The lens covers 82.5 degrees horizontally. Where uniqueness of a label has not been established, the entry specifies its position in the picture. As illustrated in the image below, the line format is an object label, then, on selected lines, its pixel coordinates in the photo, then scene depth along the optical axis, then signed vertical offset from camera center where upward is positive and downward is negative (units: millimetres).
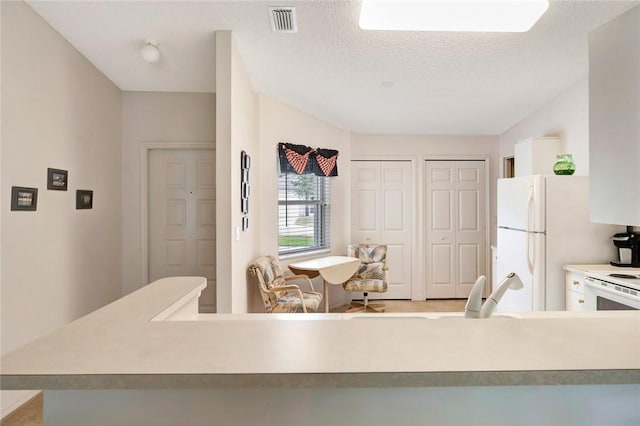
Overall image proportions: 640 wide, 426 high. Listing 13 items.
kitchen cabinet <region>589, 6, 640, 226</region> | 1436 +392
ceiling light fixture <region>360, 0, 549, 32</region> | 2242 +1265
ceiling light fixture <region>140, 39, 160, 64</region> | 2664 +1188
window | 4248 +2
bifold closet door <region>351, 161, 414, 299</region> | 5156 -99
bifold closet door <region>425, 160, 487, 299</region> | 5180 -202
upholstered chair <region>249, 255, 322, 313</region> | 3182 -695
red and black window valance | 4086 +639
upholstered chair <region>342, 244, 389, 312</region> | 4492 -782
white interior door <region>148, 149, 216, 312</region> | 3832 -25
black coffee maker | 2907 -293
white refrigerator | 3055 -200
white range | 2219 -517
